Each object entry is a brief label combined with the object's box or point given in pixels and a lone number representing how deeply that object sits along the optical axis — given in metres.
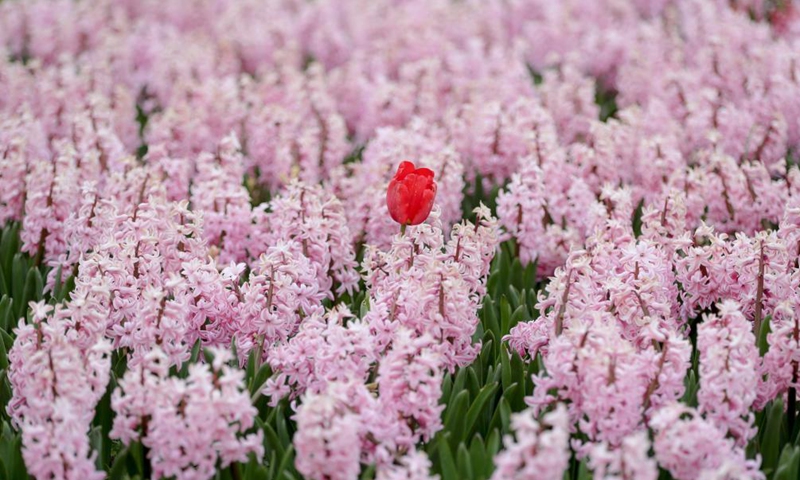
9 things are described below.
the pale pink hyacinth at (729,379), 2.63
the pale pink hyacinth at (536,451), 2.24
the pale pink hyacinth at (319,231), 3.62
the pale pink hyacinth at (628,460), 2.28
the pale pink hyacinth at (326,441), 2.42
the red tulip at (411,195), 3.27
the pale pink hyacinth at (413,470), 2.35
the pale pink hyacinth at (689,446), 2.48
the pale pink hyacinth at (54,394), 2.49
